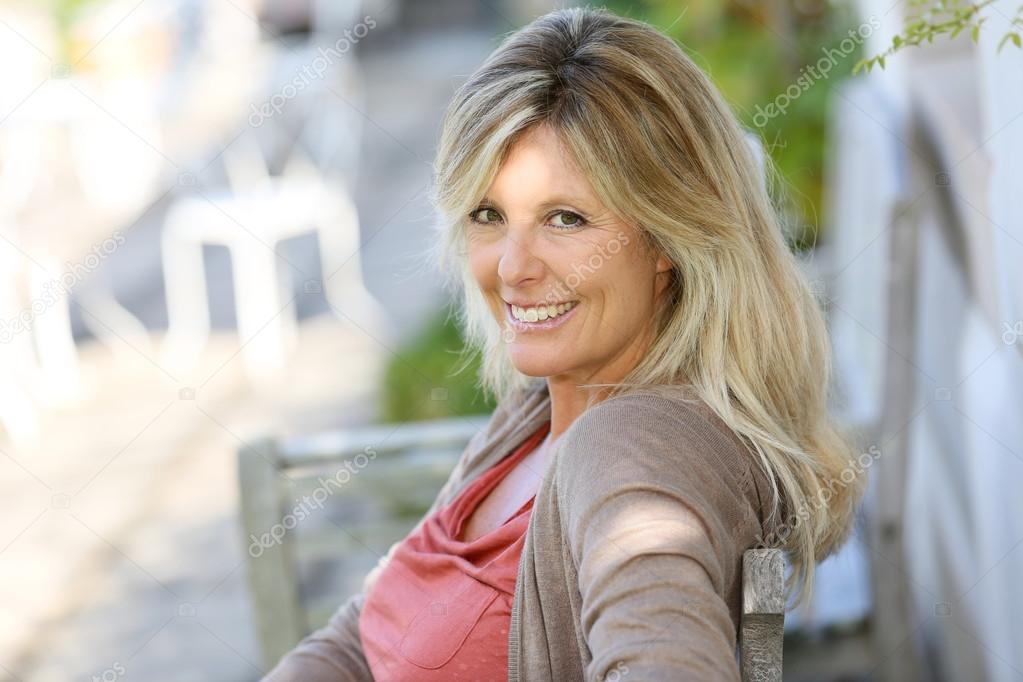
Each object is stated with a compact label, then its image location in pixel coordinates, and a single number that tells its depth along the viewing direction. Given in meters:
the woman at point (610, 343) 2.46
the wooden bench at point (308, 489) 3.09
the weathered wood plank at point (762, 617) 2.45
